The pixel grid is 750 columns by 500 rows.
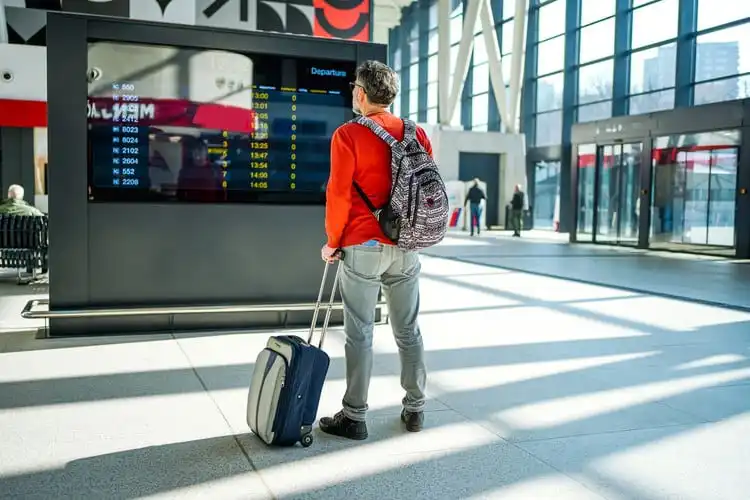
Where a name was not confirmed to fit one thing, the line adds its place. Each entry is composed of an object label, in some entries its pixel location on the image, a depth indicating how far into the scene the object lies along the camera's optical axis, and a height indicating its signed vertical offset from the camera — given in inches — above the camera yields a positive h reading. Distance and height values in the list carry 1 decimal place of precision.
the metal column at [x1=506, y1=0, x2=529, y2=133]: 1057.5 +197.8
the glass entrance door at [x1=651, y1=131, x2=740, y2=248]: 648.4 +13.1
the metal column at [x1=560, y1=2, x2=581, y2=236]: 1061.8 +148.2
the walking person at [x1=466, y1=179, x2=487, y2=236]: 922.7 -1.4
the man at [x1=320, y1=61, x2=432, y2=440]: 143.4 -9.9
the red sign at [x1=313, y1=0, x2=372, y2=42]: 490.0 +113.8
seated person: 387.2 -7.1
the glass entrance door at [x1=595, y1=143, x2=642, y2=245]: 743.7 +9.3
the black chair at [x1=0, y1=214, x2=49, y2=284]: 379.6 -23.5
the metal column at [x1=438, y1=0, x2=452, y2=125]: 1111.0 +196.8
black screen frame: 245.9 -14.3
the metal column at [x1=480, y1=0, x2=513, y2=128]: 1108.5 +209.6
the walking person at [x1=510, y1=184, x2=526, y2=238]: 953.5 -7.9
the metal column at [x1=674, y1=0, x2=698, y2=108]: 856.9 +171.1
